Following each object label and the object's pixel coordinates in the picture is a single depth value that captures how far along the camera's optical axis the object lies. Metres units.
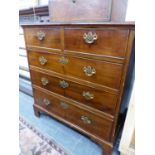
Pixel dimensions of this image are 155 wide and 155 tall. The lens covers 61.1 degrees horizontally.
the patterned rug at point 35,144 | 1.13
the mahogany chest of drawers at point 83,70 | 0.76
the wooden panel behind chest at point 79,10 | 0.79
